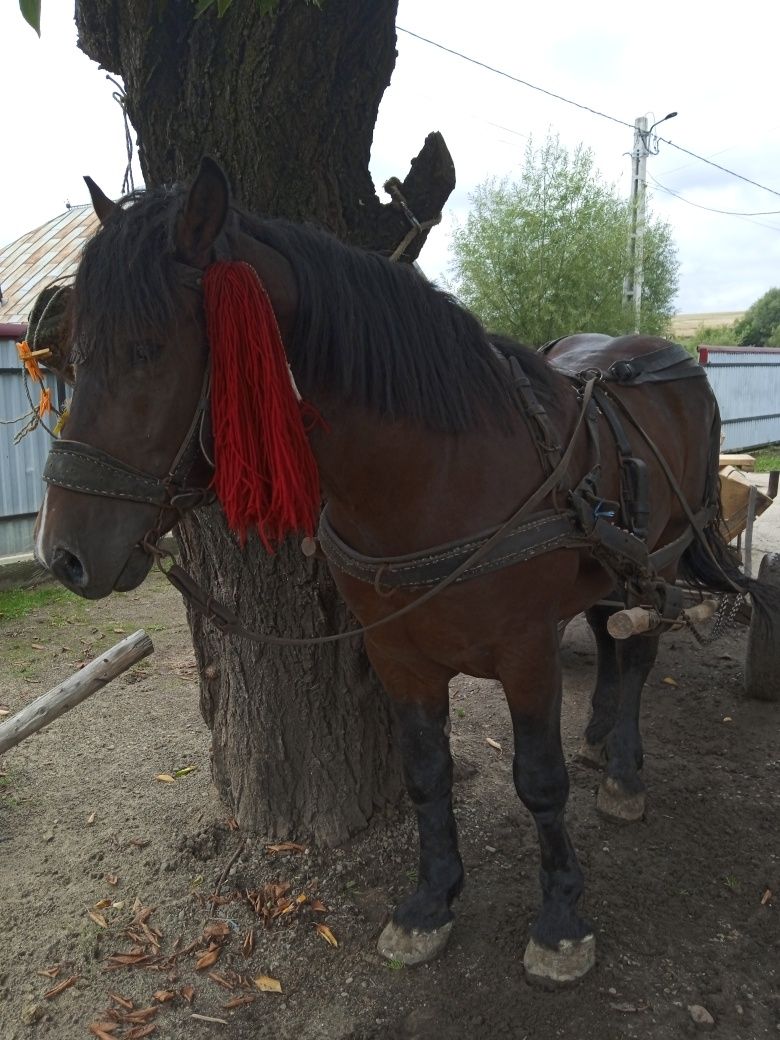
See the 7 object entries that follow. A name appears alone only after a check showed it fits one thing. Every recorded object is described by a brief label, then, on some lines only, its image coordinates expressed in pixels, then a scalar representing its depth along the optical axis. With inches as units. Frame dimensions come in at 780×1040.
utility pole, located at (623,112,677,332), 716.5
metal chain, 142.3
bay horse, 60.7
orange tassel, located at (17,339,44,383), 81.9
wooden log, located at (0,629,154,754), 111.7
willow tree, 692.7
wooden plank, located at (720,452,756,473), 234.5
